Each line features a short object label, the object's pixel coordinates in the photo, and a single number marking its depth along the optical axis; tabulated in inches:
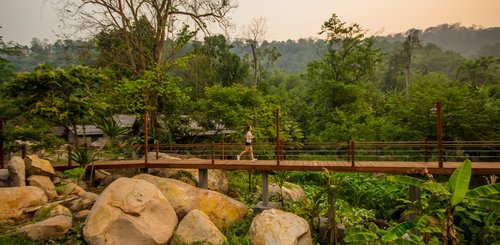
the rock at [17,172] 384.5
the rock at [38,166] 414.9
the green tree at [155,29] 770.2
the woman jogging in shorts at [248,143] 490.7
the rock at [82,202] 377.1
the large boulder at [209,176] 514.9
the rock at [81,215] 355.3
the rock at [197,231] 331.0
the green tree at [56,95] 426.9
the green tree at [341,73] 989.8
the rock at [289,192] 492.6
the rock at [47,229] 305.1
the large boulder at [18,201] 331.3
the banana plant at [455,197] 207.5
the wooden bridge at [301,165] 383.2
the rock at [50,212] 337.4
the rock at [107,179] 498.0
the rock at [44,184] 394.3
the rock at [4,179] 399.9
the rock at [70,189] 411.5
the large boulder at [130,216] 301.7
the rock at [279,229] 330.3
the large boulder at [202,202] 382.6
